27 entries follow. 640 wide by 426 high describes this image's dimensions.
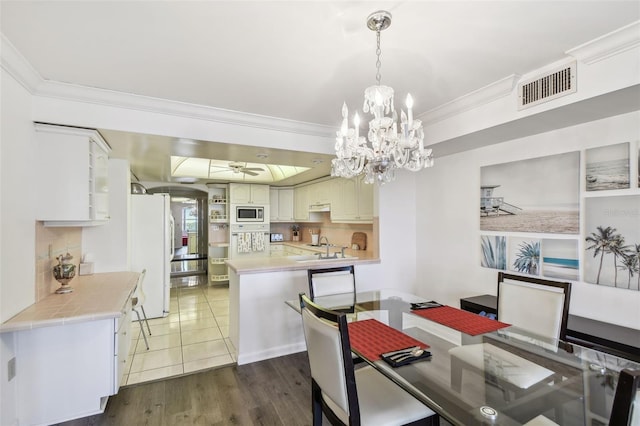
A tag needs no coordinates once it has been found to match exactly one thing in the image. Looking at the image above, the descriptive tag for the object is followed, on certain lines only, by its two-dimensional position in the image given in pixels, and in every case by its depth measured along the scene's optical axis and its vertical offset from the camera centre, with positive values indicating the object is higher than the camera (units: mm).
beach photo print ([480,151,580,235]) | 2400 +157
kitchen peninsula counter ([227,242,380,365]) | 3068 -1008
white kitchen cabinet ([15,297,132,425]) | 2047 -1117
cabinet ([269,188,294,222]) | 6863 +195
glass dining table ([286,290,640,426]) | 1152 -764
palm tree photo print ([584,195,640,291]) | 2053 -209
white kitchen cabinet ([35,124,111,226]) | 2320 +306
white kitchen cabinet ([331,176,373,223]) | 4379 +161
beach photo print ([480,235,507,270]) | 2914 -387
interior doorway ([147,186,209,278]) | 7410 -581
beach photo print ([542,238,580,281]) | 2381 -382
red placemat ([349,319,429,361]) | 1598 -736
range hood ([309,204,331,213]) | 5463 +89
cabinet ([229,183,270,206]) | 6216 +404
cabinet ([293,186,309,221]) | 6304 +202
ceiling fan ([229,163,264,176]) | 4617 +686
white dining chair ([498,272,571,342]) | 1921 -644
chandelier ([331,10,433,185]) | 1660 +403
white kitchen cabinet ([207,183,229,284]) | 6340 -437
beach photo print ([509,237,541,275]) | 2649 -388
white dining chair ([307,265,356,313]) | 2600 -668
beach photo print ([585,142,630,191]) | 2092 +333
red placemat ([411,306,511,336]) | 1919 -736
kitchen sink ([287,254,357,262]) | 3776 -653
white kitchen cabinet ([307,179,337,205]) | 5282 +381
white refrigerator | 4266 -483
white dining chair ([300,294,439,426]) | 1319 -881
